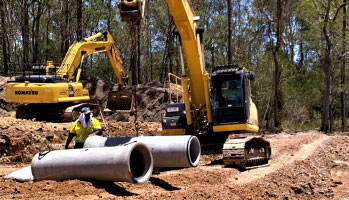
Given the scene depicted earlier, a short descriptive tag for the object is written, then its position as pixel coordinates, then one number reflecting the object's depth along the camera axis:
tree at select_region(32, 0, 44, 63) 32.33
